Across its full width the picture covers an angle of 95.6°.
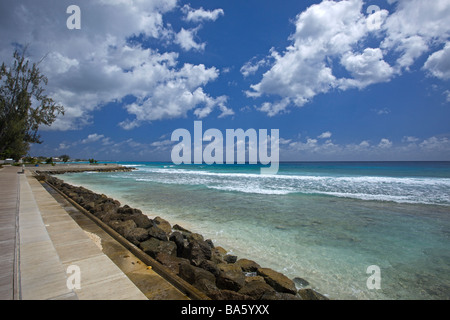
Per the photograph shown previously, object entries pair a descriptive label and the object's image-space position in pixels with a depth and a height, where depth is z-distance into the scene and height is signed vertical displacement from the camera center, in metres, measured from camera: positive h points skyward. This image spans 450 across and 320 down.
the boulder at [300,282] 4.00 -2.45
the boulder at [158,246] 4.25 -1.95
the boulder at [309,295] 3.40 -2.28
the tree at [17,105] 11.33 +3.19
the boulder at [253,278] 3.71 -2.21
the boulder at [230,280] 3.36 -2.04
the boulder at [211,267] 3.93 -2.08
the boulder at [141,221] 5.96 -1.81
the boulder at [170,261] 3.72 -1.93
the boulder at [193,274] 3.32 -1.91
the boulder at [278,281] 3.58 -2.22
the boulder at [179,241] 4.97 -2.06
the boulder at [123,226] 5.09 -1.77
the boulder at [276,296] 2.97 -2.01
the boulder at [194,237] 5.90 -2.24
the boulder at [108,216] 6.18 -1.78
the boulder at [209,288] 2.85 -1.89
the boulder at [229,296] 2.83 -1.91
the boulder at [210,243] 5.60 -2.27
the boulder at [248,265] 4.35 -2.28
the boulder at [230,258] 4.89 -2.35
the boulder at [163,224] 6.80 -2.21
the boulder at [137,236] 4.72 -1.81
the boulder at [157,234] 5.25 -1.93
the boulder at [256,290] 3.20 -2.07
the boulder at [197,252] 4.24 -2.03
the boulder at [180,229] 6.62 -2.27
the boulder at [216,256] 4.63 -2.32
